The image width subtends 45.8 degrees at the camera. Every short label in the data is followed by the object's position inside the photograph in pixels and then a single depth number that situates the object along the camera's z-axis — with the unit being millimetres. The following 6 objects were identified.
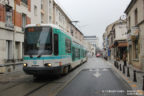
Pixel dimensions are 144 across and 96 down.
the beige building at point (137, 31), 15617
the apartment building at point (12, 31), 15001
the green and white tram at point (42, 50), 9539
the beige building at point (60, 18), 34281
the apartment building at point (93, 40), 143750
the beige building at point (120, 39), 36688
